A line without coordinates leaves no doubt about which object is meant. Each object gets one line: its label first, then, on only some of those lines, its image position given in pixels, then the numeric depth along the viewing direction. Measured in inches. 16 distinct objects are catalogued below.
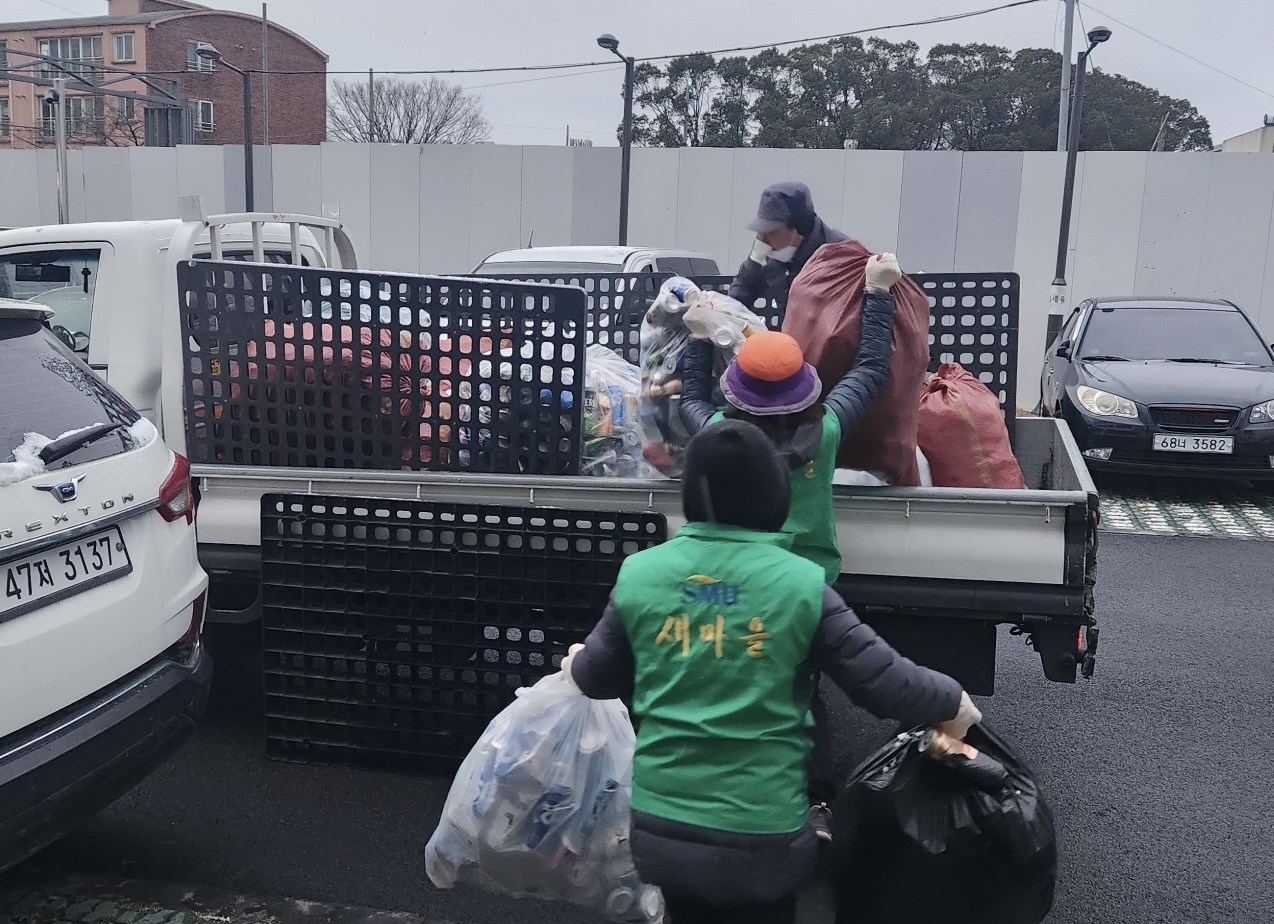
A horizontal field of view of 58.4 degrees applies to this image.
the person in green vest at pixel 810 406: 114.6
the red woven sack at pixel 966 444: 156.6
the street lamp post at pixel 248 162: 855.7
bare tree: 1994.3
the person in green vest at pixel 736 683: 85.0
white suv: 108.1
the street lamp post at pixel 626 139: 744.3
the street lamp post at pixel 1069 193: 603.1
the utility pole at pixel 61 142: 803.4
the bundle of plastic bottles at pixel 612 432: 162.2
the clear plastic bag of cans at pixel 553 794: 97.9
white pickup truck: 131.8
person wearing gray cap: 170.6
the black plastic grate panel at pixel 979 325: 185.0
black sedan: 348.5
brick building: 2130.9
